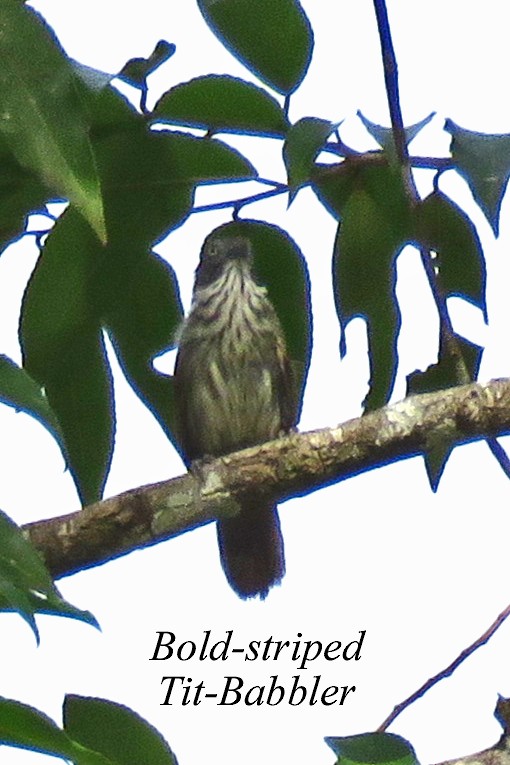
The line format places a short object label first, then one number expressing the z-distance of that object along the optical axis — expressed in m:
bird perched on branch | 8.39
